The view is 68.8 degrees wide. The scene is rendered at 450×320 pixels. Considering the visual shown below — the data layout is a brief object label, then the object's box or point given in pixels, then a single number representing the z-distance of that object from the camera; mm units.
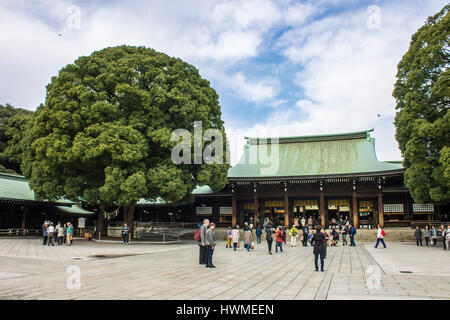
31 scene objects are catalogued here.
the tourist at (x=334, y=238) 21209
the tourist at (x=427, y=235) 21047
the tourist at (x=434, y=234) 21131
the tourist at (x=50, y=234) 20703
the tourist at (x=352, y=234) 21739
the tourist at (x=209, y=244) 11758
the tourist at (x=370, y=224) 27944
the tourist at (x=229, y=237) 21141
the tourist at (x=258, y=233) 23866
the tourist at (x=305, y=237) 21875
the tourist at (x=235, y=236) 19234
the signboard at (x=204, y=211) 32938
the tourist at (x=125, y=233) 22094
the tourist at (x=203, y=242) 11984
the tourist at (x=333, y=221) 29283
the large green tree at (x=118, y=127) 20750
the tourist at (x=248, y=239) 18531
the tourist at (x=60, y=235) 21500
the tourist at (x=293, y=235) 21541
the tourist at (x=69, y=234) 21062
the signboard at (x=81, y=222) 27014
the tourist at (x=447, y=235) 19073
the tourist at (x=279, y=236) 17438
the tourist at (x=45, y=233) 21184
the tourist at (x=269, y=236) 16797
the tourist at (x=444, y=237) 19267
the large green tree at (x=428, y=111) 18641
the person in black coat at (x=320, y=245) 11180
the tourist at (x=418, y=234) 21291
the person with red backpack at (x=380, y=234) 19997
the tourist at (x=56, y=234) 23094
